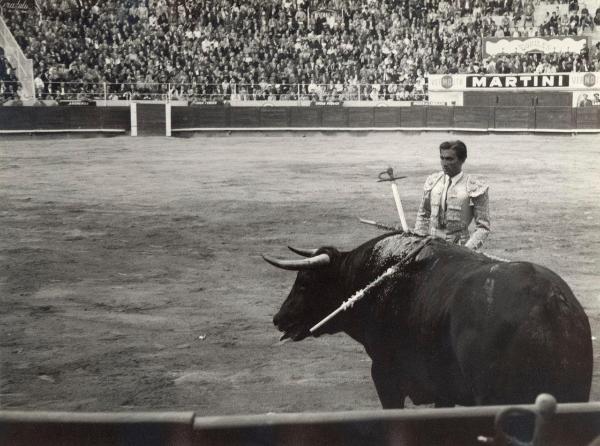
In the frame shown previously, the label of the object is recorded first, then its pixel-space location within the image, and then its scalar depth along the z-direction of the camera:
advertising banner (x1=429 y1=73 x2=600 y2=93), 23.36
